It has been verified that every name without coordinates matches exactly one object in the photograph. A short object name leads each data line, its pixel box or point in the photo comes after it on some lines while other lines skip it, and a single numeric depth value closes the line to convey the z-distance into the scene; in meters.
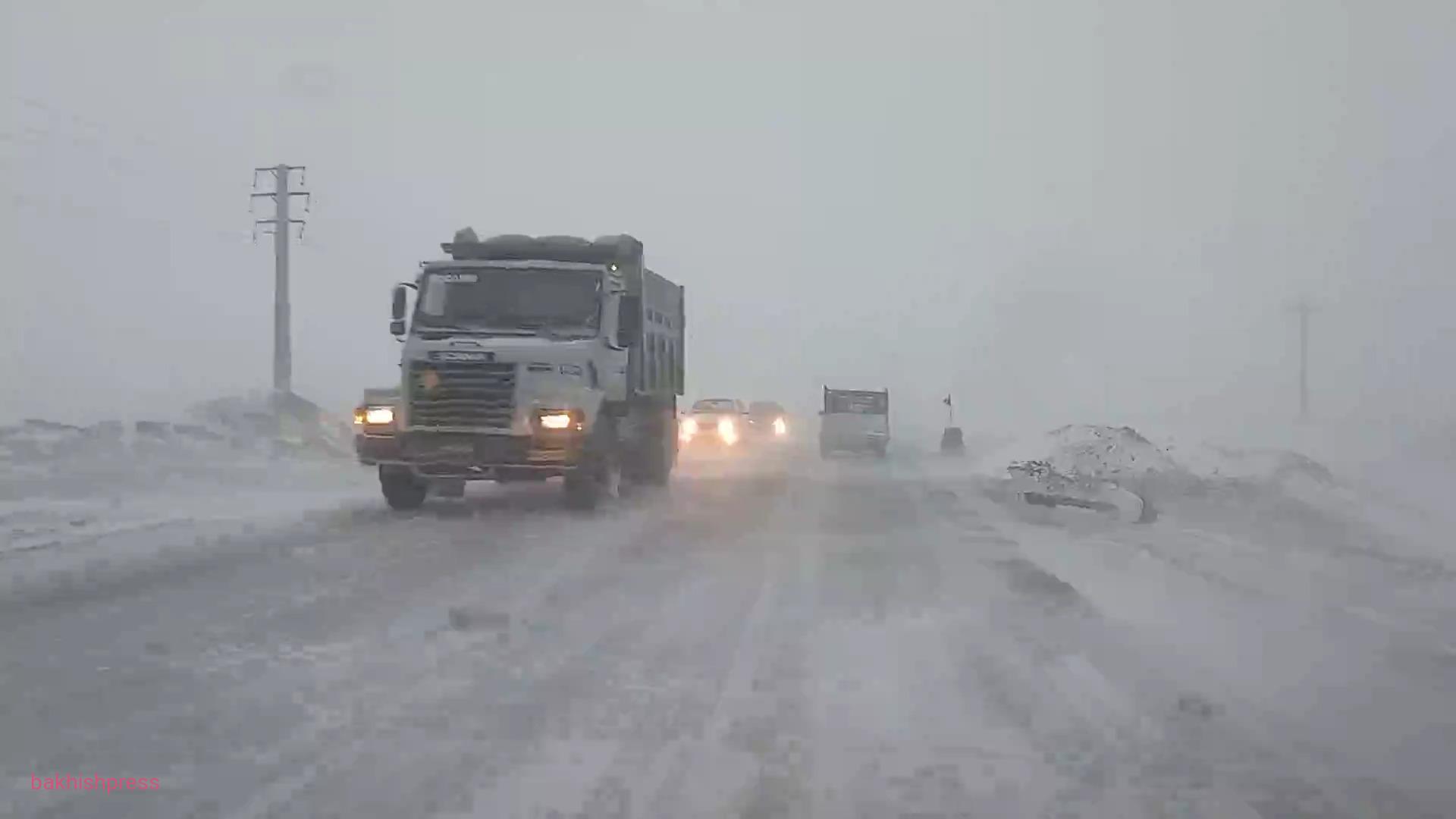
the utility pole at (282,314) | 40.53
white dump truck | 16.50
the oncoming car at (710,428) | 44.38
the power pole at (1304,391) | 85.08
